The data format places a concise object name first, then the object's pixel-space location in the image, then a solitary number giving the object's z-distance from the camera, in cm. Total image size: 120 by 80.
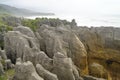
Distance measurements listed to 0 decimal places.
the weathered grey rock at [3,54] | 1381
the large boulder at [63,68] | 1035
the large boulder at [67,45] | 1378
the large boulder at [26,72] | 880
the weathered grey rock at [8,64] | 1300
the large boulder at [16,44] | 1376
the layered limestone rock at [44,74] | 921
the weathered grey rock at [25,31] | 1555
